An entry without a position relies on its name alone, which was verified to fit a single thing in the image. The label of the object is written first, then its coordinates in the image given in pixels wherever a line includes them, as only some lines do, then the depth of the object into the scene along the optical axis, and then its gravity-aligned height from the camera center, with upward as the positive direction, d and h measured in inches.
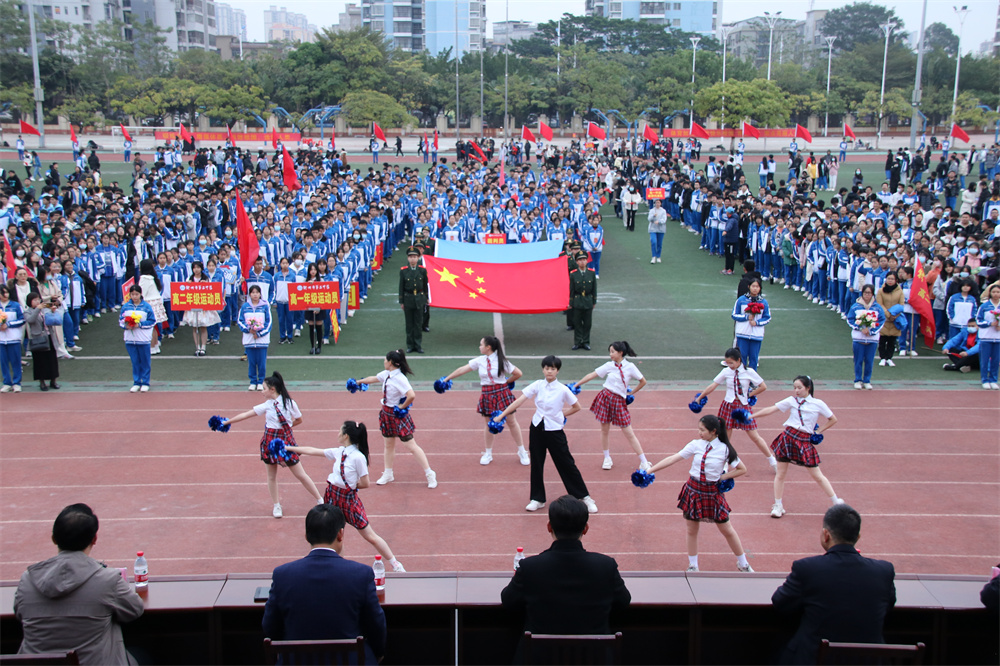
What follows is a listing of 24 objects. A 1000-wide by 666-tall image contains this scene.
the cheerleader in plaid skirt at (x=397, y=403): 379.9 -106.8
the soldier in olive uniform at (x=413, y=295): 605.2 -98.2
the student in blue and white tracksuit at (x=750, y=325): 510.6 -102.1
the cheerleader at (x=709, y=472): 300.0 -108.0
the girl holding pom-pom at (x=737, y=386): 382.6 -102.3
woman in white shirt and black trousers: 355.6 -108.4
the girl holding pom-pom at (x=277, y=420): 346.9 -105.3
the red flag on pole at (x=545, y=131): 1442.7 +26.5
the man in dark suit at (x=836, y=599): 179.6 -90.3
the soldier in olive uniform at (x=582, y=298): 612.7 -102.2
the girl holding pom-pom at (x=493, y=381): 402.6 -105.6
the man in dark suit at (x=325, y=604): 176.2 -88.6
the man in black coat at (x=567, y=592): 180.7 -88.9
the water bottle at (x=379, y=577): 195.6 -93.1
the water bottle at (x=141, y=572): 198.4 -94.8
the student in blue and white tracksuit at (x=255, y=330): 516.4 -103.4
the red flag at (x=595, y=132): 1462.8 +24.6
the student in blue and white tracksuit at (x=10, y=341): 517.3 -109.2
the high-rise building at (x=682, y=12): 4985.2 +742.2
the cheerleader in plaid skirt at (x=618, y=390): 397.1 -107.4
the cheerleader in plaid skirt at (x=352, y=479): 302.4 -110.6
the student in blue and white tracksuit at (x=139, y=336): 526.3 -107.9
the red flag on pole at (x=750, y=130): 1462.4 +26.1
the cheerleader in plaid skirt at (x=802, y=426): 349.4 -108.6
